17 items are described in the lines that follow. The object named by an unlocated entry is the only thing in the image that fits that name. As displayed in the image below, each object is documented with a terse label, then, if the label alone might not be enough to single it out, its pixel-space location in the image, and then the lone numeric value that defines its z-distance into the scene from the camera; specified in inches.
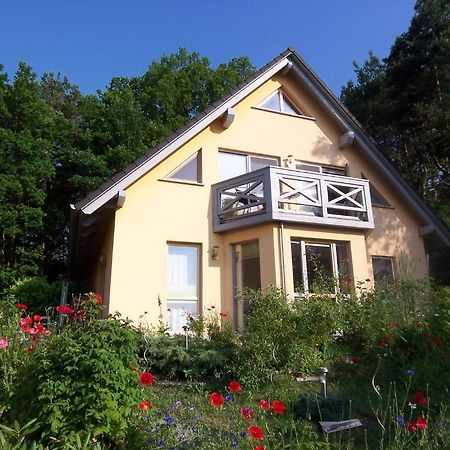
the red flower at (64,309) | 198.4
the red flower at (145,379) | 146.8
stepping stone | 167.6
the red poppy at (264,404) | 133.9
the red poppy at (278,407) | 131.2
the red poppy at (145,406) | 140.1
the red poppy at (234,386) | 141.9
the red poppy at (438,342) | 245.6
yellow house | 390.3
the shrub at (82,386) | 129.6
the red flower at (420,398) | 147.5
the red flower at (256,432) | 113.1
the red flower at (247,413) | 126.7
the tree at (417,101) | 757.3
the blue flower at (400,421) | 124.8
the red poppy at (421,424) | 121.1
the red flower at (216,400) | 129.0
